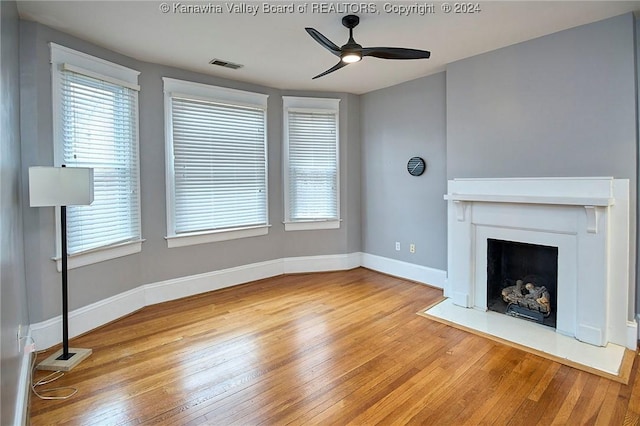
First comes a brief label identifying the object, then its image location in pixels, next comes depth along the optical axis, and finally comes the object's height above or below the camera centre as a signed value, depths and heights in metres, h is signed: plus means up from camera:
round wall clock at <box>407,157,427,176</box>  4.28 +0.45
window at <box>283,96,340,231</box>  4.77 +0.55
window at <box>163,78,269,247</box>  3.85 +0.49
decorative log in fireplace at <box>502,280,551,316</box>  3.14 -0.90
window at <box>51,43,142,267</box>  2.86 +0.55
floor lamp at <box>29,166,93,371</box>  2.32 +0.07
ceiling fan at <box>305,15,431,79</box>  2.48 +1.10
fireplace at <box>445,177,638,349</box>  2.67 -0.43
